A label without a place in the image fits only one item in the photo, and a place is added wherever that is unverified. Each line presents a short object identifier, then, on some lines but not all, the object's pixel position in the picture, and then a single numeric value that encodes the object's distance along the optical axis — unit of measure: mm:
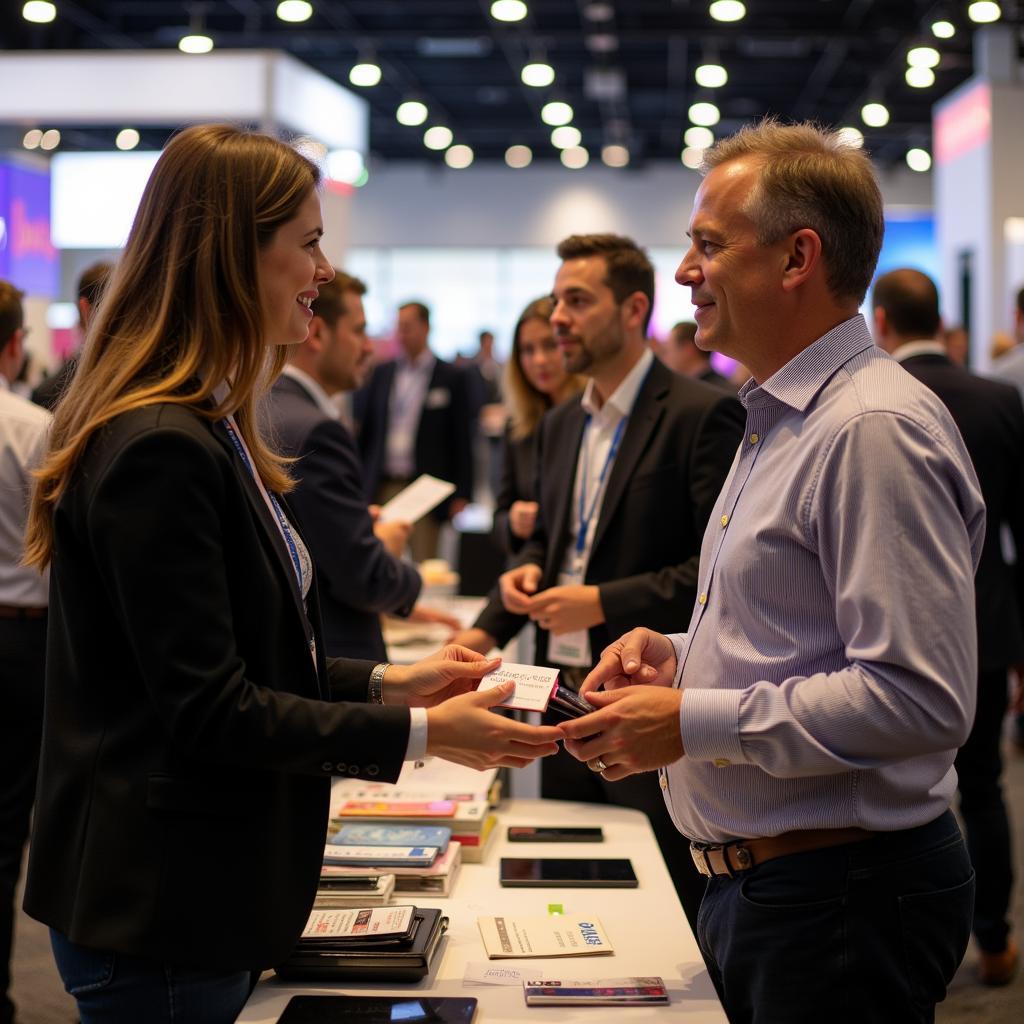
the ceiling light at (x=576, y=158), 18969
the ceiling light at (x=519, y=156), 19255
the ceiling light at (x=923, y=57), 11148
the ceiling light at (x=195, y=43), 10719
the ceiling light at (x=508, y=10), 10047
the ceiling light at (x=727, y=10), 9969
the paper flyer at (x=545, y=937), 1858
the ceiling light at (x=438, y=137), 16438
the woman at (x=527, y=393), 4328
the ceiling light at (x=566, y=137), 16469
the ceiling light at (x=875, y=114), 14094
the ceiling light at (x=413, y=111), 14281
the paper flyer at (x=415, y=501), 3941
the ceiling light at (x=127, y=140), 9202
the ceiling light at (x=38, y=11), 10242
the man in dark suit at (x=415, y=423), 7836
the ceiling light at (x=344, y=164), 9156
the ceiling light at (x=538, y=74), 12234
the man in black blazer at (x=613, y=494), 2729
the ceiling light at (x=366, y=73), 12484
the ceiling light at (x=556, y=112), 13984
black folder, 1732
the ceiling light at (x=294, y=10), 10516
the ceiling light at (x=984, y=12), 9373
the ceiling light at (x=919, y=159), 17812
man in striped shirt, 1437
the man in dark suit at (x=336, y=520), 3090
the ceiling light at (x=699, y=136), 16812
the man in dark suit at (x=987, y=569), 3609
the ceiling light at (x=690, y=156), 18031
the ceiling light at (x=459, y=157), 18844
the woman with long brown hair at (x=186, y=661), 1364
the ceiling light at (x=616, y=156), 18562
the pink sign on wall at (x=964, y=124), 10547
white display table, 1677
